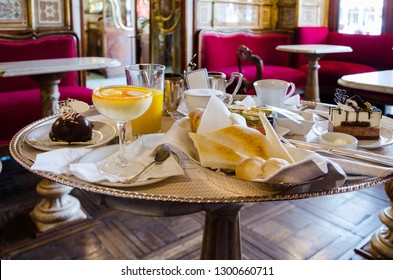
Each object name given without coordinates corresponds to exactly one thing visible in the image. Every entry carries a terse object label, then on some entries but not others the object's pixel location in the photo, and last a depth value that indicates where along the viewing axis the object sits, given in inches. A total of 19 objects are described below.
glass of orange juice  40.8
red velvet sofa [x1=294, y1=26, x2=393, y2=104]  175.9
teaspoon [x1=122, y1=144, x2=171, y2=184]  31.1
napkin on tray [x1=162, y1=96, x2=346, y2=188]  26.4
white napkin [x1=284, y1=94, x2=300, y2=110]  51.0
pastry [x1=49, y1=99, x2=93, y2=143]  37.5
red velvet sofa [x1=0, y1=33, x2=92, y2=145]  99.7
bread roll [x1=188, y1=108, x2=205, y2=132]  35.3
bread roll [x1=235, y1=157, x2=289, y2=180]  28.0
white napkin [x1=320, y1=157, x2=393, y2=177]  29.7
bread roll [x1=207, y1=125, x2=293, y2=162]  31.4
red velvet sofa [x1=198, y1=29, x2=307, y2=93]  164.1
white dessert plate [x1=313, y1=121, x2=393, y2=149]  36.9
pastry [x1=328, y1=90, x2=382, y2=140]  39.5
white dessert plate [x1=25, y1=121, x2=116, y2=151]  36.5
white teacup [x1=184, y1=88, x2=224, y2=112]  42.3
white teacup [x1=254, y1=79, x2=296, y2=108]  47.7
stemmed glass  31.9
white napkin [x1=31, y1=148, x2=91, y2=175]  30.7
